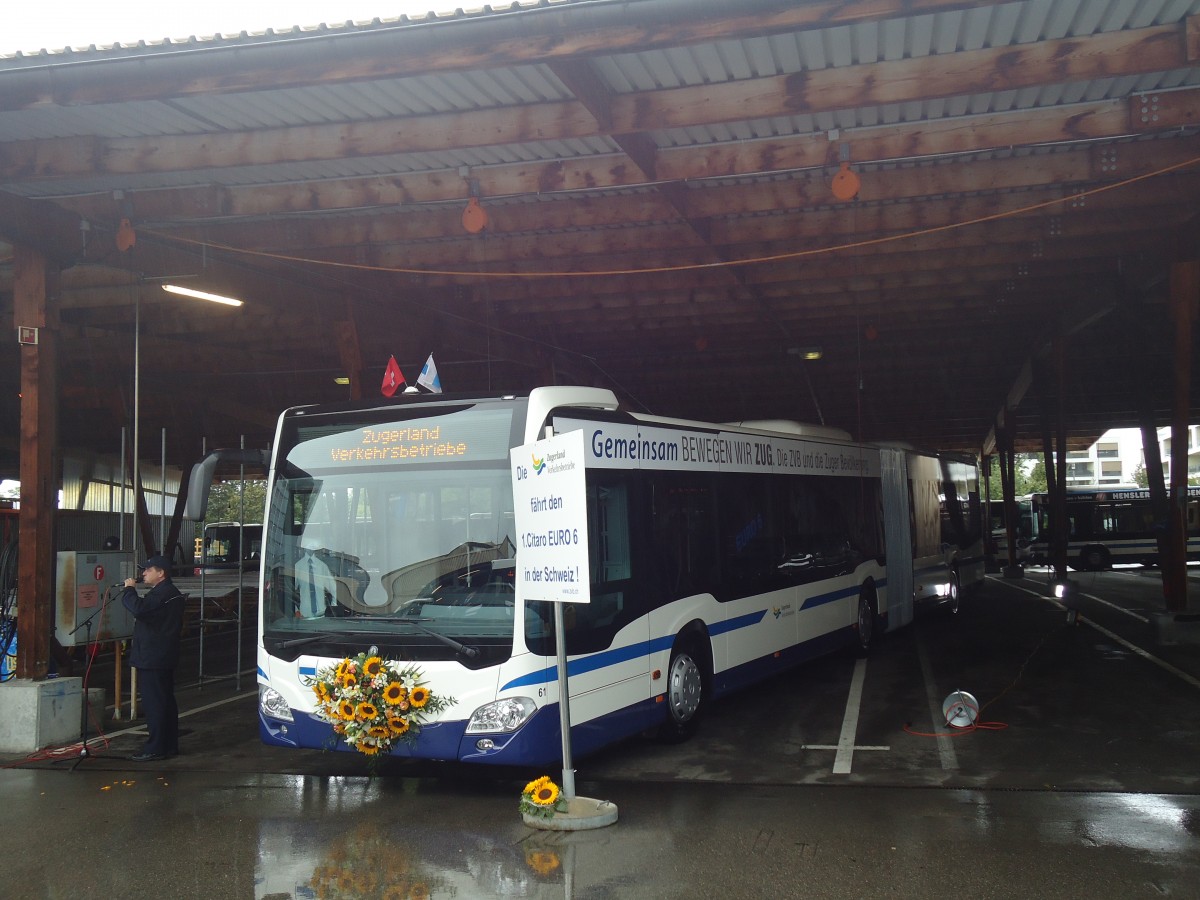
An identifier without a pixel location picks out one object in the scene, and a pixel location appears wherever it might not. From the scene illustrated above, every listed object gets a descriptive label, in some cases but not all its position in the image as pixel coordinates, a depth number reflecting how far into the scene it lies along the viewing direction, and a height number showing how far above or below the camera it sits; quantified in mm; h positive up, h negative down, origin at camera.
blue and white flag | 11750 +1787
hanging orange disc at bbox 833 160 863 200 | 9844 +3080
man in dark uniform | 8695 -879
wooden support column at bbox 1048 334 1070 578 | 19797 +991
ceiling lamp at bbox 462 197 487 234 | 10828 +3185
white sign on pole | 6281 +76
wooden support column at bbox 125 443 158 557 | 21438 +314
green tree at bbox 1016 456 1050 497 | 95000 +3337
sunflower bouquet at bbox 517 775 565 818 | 6539 -1625
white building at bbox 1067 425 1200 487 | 128200 +6815
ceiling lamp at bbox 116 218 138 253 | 11016 +3167
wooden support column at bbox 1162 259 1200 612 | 13750 +1017
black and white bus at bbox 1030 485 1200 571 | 38125 -475
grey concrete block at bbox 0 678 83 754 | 9234 -1433
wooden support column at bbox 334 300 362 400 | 14445 +2573
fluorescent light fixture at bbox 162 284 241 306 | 12227 +2906
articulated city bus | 6898 -282
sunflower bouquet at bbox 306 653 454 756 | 6859 -1057
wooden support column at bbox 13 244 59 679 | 9609 +847
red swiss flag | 12812 +1915
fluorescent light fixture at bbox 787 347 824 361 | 21391 +3421
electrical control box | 10055 -491
